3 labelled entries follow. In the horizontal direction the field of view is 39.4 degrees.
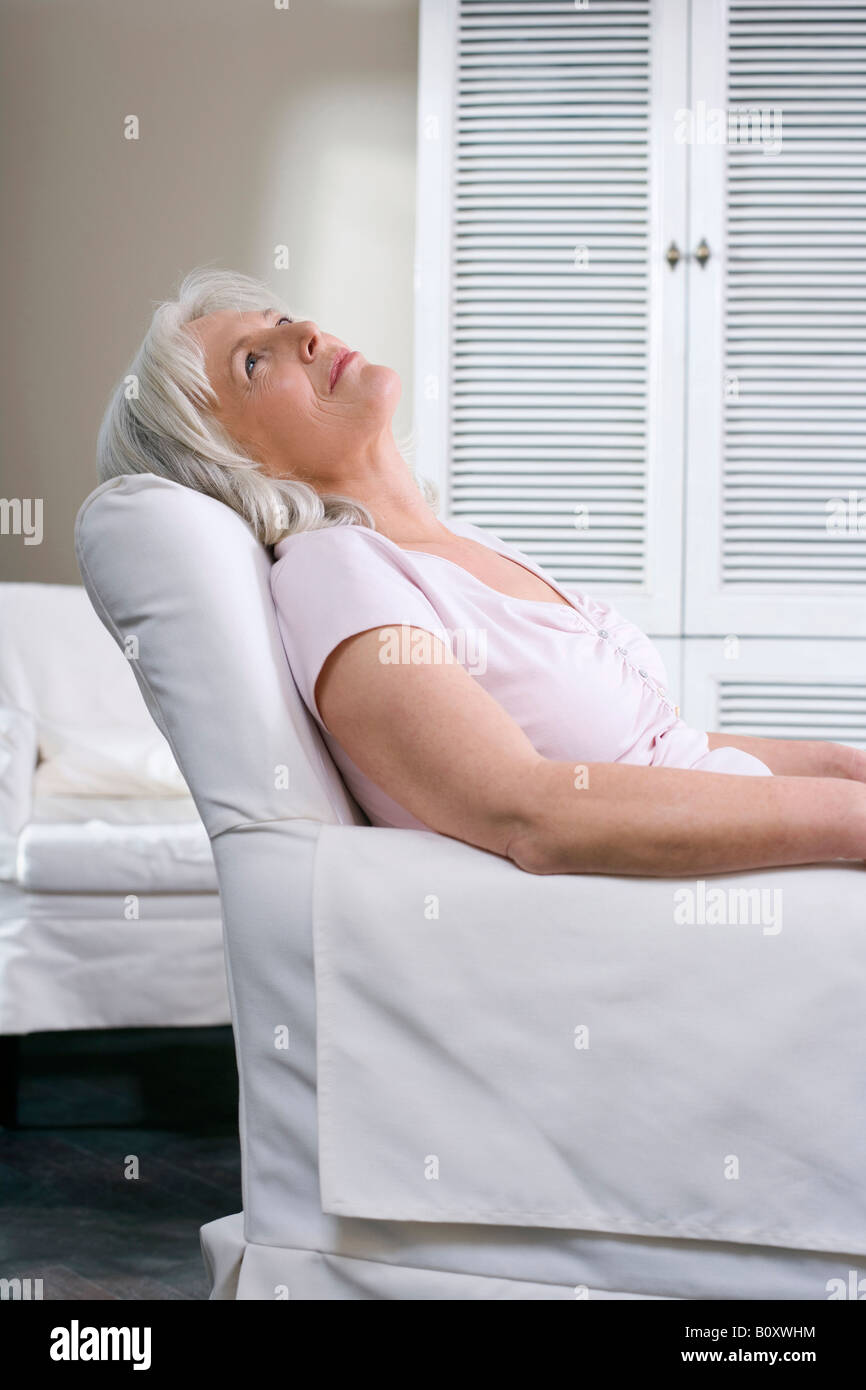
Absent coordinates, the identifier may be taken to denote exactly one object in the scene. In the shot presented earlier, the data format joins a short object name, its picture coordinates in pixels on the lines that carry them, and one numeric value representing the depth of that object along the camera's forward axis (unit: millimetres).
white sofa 2033
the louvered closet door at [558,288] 2955
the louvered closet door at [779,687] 2920
